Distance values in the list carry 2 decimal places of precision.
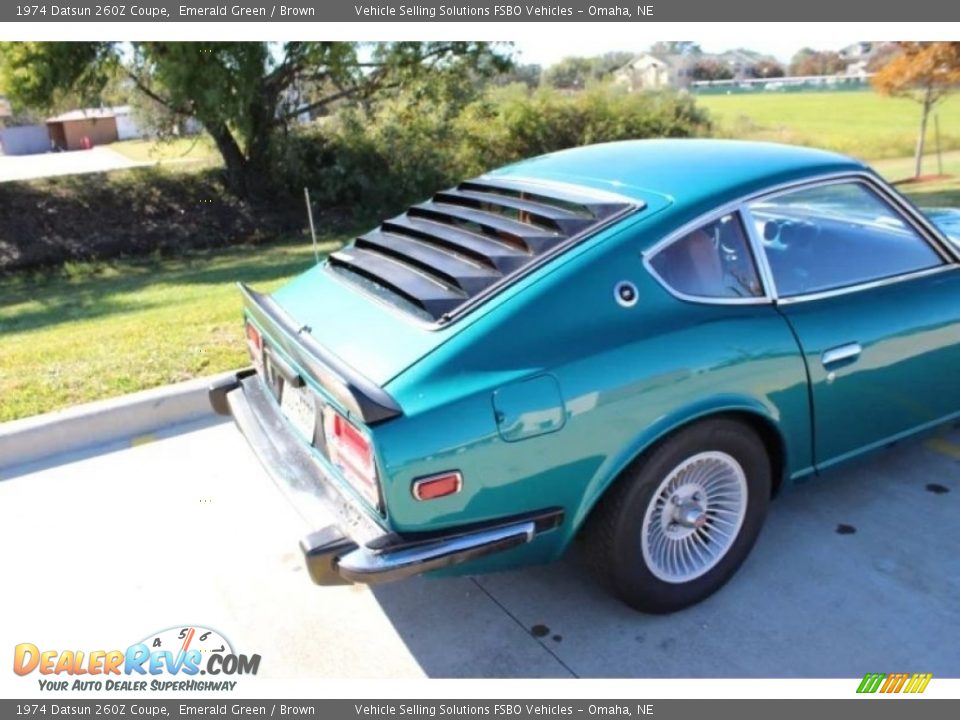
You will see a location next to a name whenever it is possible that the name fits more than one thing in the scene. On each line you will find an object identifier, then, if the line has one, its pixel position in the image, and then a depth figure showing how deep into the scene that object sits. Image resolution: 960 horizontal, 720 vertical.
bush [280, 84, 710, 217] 17.56
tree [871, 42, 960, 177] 15.04
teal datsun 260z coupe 2.54
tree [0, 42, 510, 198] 14.62
